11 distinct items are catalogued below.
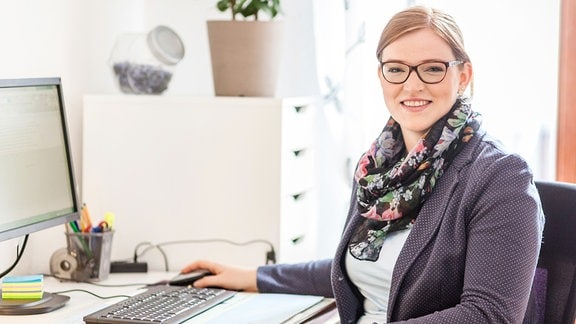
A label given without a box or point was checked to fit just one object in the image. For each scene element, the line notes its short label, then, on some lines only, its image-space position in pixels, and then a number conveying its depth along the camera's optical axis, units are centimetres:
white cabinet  236
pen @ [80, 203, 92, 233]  226
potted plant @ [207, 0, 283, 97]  242
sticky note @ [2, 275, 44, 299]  197
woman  163
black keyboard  184
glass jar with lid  250
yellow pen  228
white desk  190
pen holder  224
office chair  176
